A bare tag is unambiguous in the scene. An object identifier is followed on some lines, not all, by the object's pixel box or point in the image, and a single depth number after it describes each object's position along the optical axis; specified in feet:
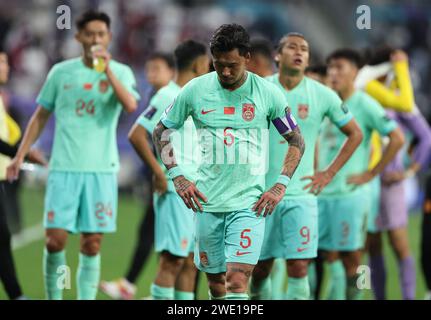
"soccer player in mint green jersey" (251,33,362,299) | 50.19
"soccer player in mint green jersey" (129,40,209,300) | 52.16
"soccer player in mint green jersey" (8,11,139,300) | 54.08
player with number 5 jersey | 43.04
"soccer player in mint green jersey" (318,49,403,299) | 57.93
